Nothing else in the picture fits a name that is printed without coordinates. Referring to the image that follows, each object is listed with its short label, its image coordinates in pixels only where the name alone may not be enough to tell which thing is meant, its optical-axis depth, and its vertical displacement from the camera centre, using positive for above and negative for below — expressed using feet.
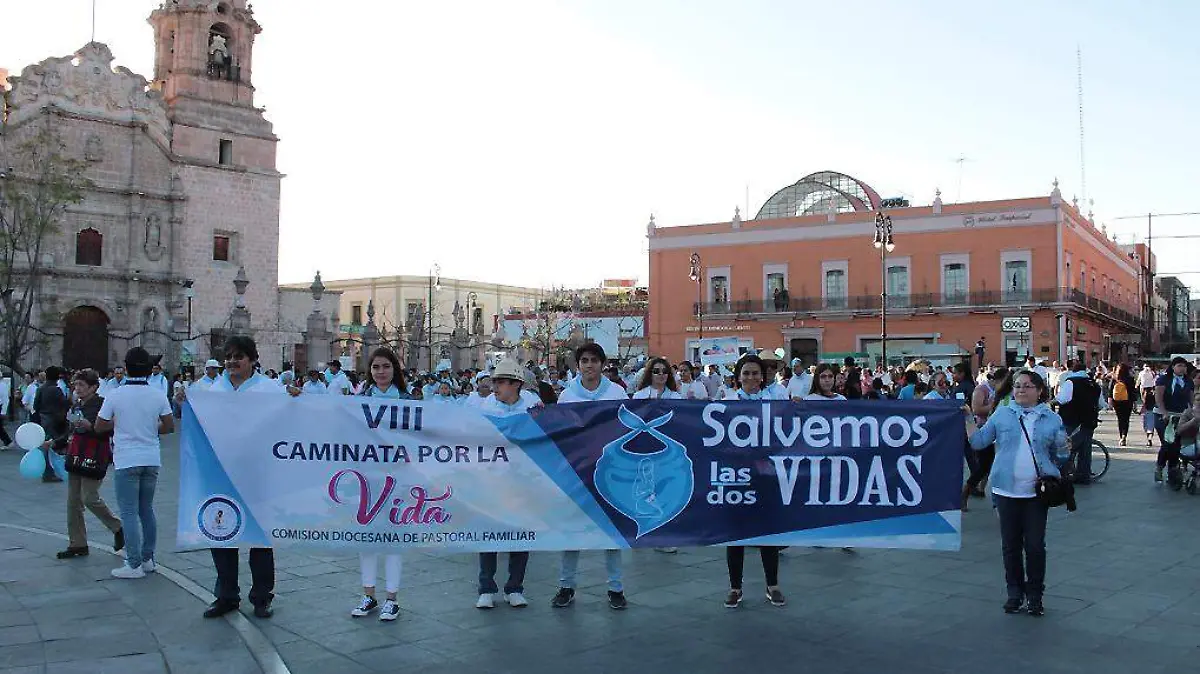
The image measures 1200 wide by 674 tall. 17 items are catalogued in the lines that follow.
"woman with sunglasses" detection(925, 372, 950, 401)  46.03 -0.74
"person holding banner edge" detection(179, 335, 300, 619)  21.53 -4.79
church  140.87 +25.13
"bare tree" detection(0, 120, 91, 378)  94.94 +15.74
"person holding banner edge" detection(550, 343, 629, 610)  22.35 -0.63
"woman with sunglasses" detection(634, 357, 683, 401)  30.48 -0.42
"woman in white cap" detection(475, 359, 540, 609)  22.24 -4.32
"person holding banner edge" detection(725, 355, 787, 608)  22.18 -4.65
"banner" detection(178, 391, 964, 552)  21.43 -2.40
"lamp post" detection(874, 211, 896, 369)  95.96 +13.46
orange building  141.90 +14.08
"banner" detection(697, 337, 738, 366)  83.71 +1.34
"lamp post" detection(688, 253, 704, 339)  134.35 +12.58
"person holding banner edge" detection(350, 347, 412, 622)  21.33 -4.34
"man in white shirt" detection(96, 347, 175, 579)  24.72 -2.14
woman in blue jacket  21.70 -2.17
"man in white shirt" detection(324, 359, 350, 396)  47.15 -0.97
